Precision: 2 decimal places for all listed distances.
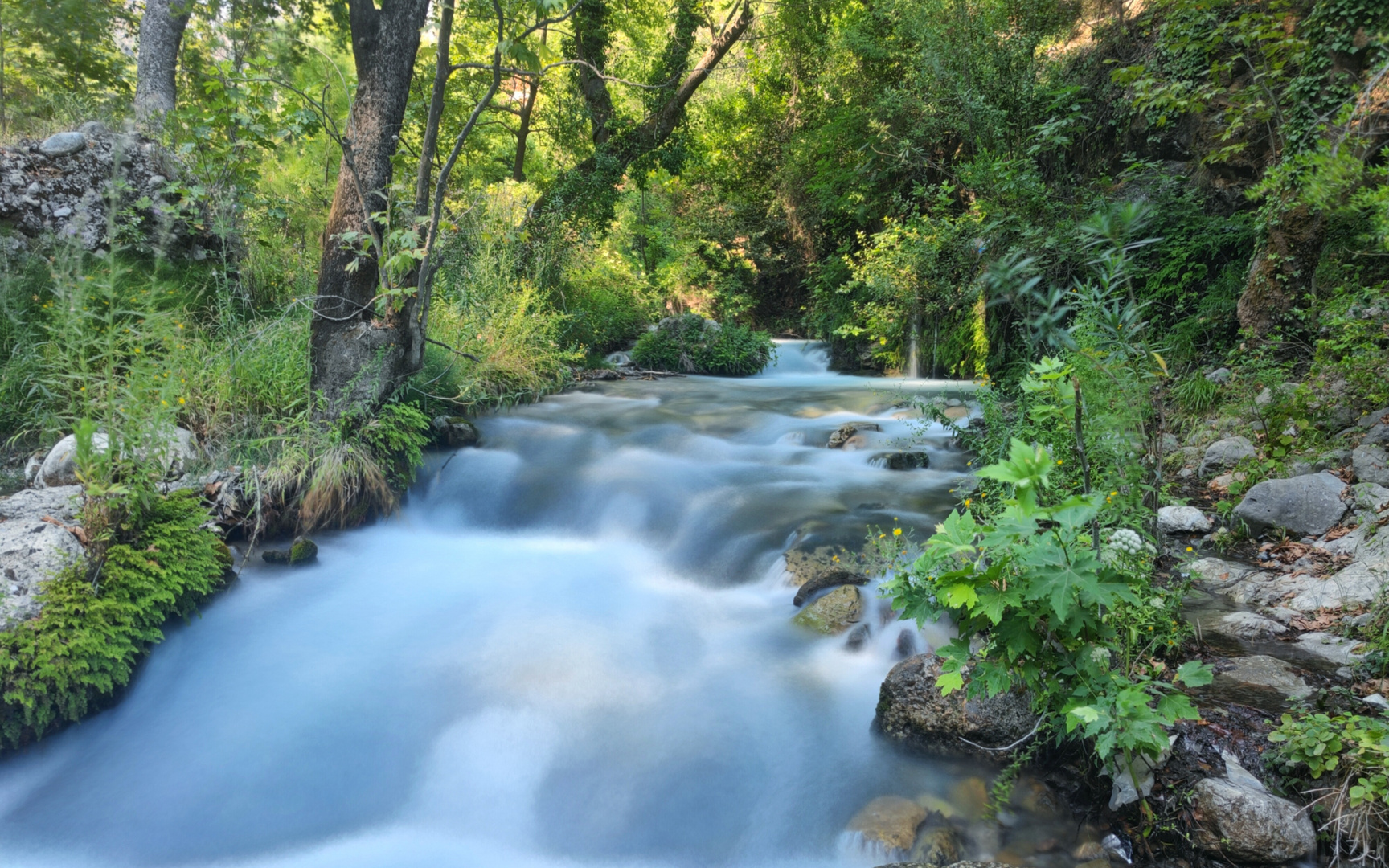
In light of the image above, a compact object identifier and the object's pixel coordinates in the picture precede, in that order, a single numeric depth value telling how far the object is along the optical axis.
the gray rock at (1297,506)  4.01
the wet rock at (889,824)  2.70
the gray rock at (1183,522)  4.37
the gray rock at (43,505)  3.62
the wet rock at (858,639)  3.78
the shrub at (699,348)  12.19
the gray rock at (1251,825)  2.22
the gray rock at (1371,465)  4.06
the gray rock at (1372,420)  4.50
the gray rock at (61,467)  4.30
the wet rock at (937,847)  2.61
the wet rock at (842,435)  6.77
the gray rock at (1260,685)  2.73
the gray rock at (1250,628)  3.27
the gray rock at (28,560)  3.14
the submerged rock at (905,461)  6.02
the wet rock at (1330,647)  2.94
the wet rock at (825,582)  4.23
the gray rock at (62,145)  6.99
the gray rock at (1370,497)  3.85
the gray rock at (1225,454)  4.89
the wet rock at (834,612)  3.93
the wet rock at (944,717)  3.02
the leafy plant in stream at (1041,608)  1.92
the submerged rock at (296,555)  4.59
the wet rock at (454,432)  6.66
